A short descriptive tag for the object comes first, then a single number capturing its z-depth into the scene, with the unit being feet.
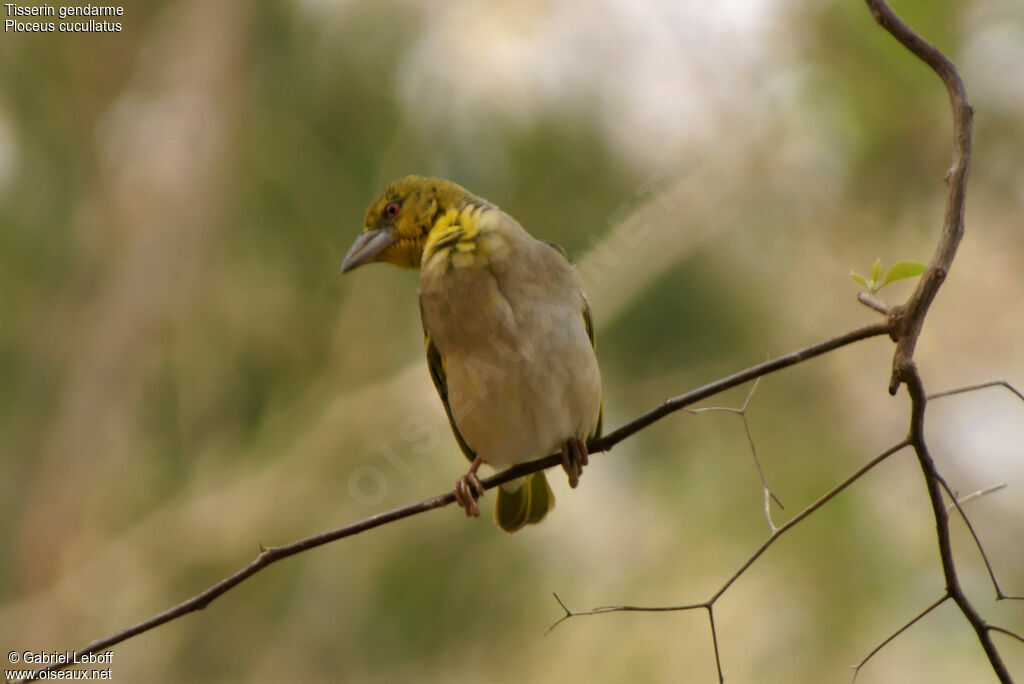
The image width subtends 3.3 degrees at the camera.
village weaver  18.07
